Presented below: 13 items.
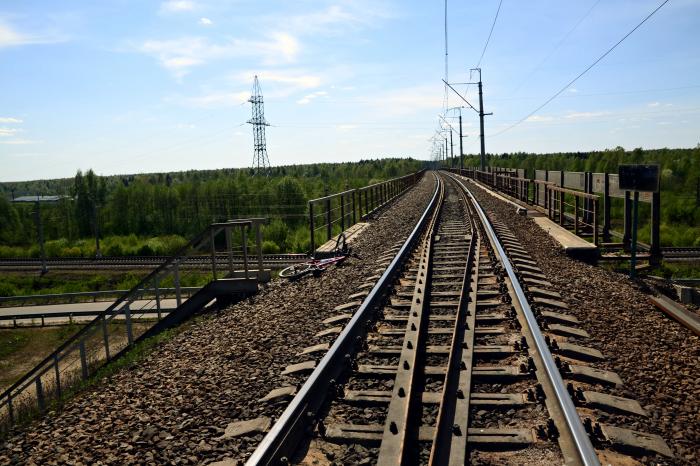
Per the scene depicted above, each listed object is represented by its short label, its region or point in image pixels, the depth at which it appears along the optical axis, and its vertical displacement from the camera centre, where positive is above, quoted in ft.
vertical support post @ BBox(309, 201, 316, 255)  40.45 -3.05
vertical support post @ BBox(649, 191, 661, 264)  34.48 -4.34
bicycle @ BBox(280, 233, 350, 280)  33.05 -5.41
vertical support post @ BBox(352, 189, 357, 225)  57.67 -3.66
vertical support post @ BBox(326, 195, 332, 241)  46.58 -3.23
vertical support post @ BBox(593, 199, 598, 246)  37.55 -3.91
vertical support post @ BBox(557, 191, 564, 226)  49.18 -3.88
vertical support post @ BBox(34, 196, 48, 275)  124.94 -12.05
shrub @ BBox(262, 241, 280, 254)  135.23 -16.71
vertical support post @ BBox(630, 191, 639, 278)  29.56 -3.73
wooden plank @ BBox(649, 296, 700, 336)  19.43 -5.53
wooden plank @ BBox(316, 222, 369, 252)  40.09 -5.05
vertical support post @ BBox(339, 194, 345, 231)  49.99 -3.36
